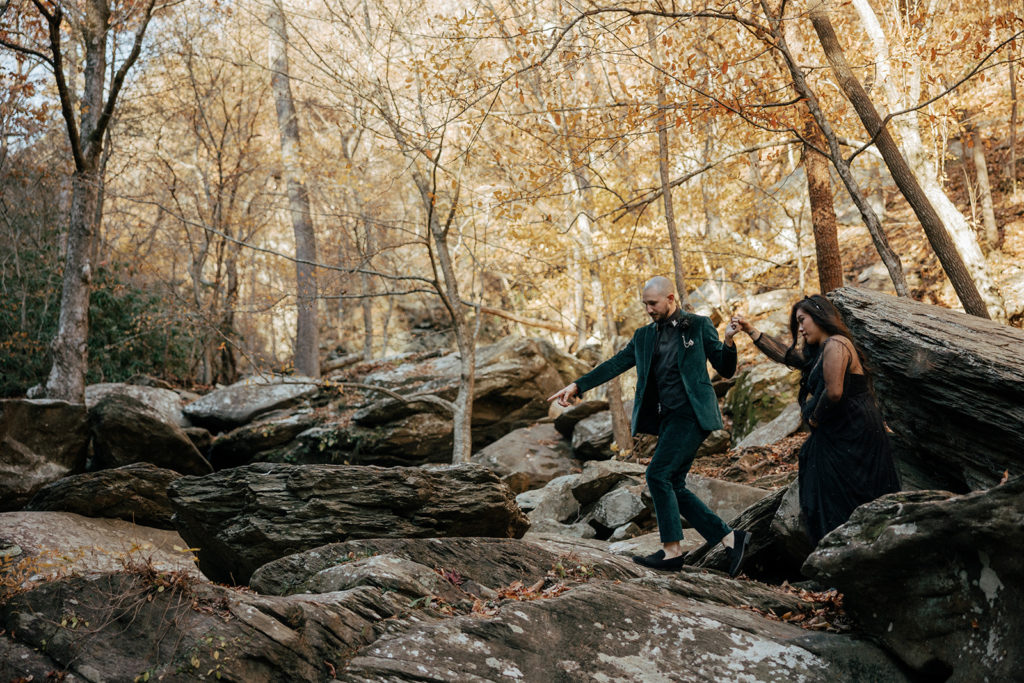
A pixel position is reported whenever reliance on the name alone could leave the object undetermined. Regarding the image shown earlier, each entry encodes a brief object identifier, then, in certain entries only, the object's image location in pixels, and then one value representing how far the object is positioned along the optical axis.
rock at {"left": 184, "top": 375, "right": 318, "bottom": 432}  14.55
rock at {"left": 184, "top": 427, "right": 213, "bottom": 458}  13.02
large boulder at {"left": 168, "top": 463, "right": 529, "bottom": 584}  5.40
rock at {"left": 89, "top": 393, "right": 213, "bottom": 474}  10.80
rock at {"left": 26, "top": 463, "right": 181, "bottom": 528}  8.52
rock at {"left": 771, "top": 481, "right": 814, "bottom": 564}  5.02
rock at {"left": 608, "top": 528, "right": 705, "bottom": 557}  6.33
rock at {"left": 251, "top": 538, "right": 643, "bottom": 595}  4.48
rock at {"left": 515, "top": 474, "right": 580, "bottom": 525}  9.20
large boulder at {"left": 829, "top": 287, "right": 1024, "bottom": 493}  4.42
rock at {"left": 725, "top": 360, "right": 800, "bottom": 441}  11.86
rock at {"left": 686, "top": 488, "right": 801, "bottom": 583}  5.39
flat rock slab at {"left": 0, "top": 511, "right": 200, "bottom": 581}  7.25
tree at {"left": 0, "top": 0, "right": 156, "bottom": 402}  11.06
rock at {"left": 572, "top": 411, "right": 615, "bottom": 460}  13.19
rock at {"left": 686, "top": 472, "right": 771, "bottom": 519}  7.44
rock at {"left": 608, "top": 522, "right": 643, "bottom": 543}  7.72
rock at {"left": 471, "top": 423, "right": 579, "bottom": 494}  12.22
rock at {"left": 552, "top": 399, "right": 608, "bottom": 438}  14.04
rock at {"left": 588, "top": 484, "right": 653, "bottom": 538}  8.12
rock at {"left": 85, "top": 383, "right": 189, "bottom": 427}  14.09
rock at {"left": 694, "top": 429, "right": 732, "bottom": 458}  11.37
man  5.00
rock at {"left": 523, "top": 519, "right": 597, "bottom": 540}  8.17
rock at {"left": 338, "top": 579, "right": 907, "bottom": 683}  3.23
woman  4.52
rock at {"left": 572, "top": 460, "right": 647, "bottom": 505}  9.12
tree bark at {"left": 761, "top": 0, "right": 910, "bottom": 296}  8.28
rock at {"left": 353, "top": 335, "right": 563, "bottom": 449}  14.91
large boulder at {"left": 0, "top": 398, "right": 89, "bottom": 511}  9.74
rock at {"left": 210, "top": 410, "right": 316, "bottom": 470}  13.65
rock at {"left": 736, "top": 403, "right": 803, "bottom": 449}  10.54
